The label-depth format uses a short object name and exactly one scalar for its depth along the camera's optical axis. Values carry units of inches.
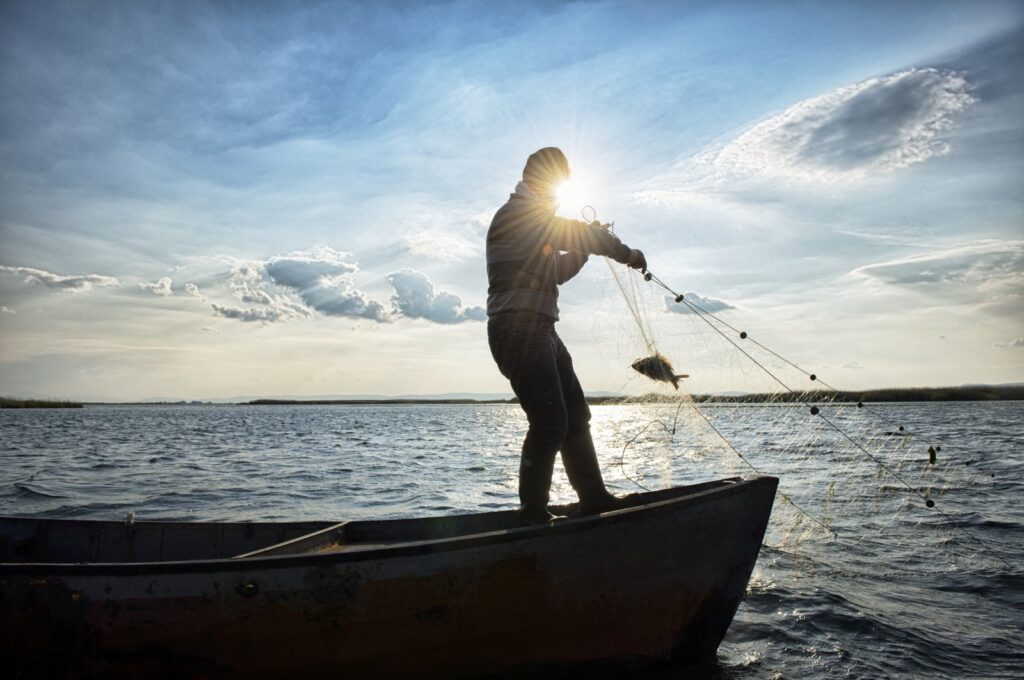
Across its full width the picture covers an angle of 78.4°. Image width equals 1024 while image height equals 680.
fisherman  167.6
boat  153.8
